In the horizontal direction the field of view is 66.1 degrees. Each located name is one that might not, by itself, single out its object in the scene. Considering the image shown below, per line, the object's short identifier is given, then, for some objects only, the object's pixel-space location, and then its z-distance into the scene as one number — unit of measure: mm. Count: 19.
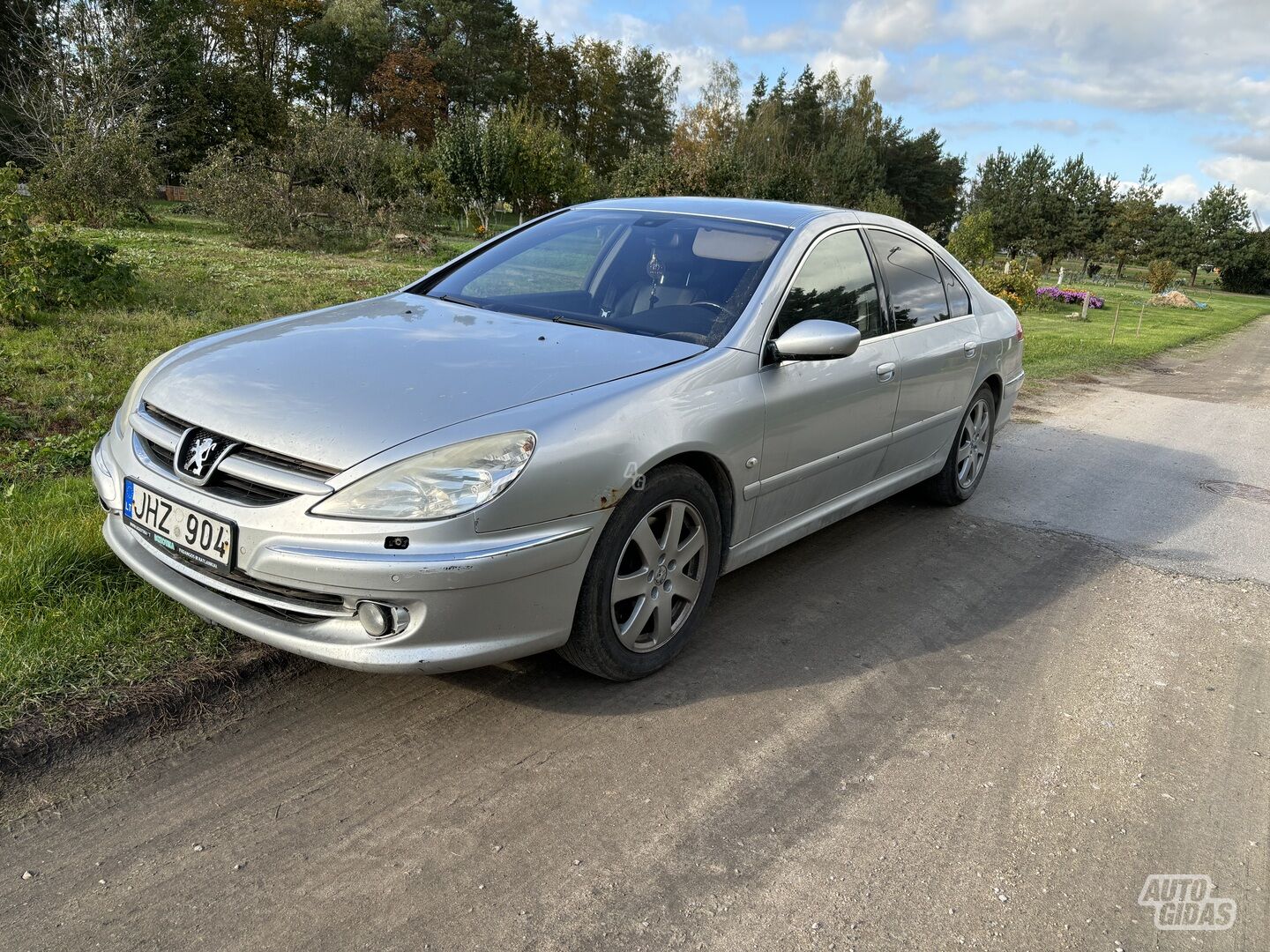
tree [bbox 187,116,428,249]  18781
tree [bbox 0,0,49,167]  31266
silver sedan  2695
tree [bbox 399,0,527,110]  57594
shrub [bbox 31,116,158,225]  19547
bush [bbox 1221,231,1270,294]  57531
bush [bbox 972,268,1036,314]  23266
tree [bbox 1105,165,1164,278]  53812
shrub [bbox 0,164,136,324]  7539
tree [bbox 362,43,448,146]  54656
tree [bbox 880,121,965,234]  70500
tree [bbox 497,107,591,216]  29438
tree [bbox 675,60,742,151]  69000
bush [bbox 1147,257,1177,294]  31641
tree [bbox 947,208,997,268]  33375
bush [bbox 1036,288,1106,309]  25889
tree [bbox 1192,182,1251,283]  56625
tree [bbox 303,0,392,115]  54438
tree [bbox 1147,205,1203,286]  55531
